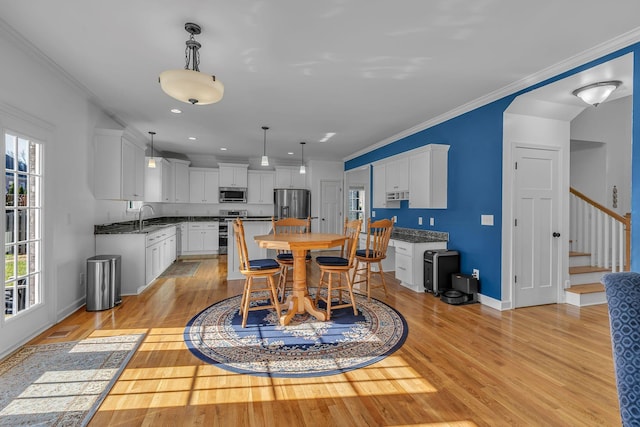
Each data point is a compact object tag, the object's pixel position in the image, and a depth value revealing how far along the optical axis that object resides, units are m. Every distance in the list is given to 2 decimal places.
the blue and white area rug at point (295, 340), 2.34
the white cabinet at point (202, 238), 7.62
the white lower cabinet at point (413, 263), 4.44
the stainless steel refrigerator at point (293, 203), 8.09
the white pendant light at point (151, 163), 5.52
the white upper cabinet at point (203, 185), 7.84
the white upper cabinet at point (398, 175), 5.00
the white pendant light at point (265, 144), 4.84
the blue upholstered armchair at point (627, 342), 0.91
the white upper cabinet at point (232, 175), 7.89
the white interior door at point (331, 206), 8.25
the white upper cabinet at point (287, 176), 8.25
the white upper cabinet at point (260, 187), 8.20
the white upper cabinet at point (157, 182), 6.25
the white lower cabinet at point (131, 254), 4.18
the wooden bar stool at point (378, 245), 4.03
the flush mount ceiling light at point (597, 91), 3.04
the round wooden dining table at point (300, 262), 3.05
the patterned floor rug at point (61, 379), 1.76
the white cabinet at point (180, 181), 7.46
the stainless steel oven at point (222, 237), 7.84
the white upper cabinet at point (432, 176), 4.48
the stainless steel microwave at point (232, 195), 7.96
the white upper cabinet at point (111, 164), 4.11
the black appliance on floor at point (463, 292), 3.85
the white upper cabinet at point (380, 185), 5.64
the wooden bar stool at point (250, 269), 3.10
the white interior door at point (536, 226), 3.74
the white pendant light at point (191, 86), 1.96
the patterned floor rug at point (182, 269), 5.53
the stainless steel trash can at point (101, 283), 3.58
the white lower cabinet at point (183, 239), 7.44
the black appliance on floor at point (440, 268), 4.16
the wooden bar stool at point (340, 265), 3.42
